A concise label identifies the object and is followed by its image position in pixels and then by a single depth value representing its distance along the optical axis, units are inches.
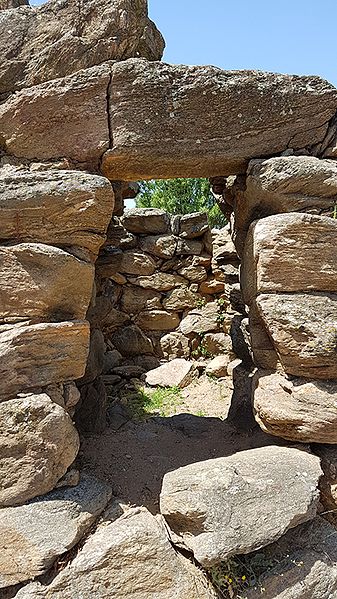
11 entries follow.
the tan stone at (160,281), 325.4
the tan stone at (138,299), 323.9
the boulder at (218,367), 292.8
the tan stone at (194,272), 327.9
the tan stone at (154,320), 325.4
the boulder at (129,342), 318.0
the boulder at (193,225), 325.7
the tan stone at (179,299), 327.9
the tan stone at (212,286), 328.2
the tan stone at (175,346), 321.1
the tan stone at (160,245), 324.2
